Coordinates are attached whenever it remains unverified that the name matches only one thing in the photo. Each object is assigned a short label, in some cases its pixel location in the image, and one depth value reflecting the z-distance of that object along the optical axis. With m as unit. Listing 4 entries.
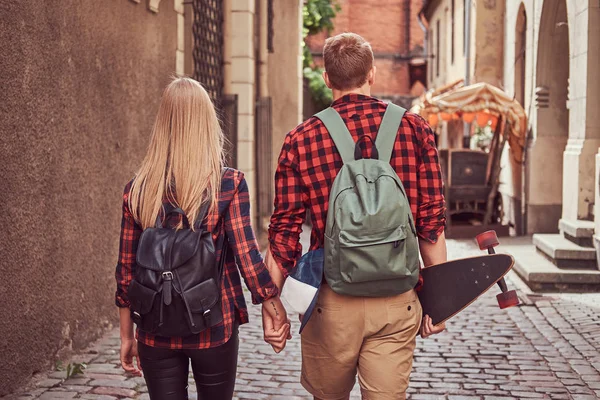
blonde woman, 3.30
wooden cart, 16.59
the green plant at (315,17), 24.03
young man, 3.38
